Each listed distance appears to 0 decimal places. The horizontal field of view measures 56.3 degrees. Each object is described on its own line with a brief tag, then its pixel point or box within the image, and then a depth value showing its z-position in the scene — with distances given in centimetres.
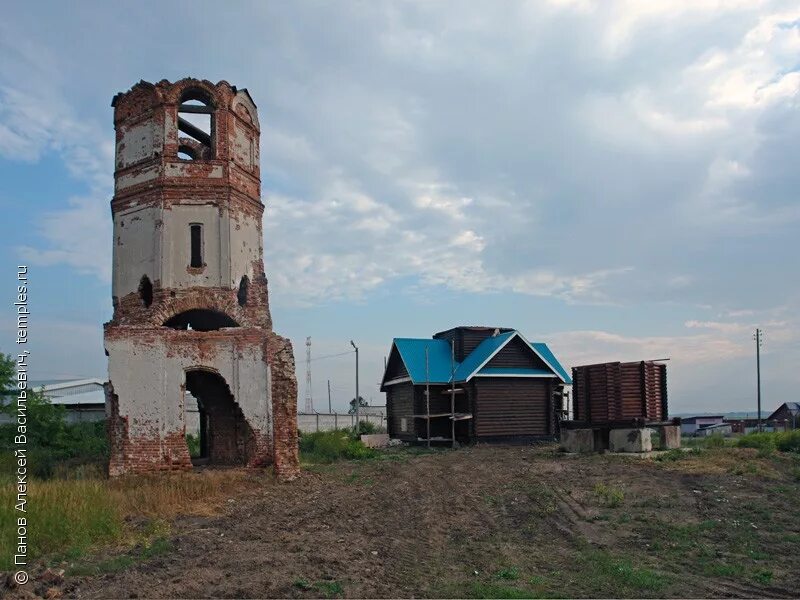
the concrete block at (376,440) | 3255
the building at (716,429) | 5350
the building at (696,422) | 6388
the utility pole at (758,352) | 4741
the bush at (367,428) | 4143
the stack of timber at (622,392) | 2298
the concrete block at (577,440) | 2381
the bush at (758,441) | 2578
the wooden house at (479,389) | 3040
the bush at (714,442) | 2652
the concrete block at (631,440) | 2239
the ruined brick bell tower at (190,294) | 1733
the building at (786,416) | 4922
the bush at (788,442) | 2633
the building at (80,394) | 3478
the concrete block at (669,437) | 2378
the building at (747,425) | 5095
